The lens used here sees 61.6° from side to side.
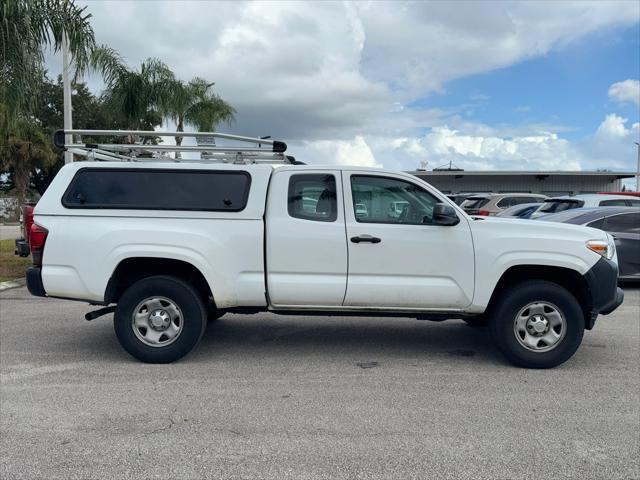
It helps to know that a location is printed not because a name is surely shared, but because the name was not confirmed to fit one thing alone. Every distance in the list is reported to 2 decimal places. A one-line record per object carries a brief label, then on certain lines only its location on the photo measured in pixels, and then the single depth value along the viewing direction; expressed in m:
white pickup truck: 5.06
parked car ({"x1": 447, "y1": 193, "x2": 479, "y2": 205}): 23.31
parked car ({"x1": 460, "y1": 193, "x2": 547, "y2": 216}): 18.58
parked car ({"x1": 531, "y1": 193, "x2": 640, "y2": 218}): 12.16
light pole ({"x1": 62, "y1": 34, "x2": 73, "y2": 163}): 9.93
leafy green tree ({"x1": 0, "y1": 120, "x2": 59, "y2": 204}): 30.13
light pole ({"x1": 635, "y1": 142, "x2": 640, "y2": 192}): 40.39
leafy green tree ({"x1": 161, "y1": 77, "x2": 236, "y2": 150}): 18.84
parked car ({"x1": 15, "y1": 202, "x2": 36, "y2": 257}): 8.16
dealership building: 41.38
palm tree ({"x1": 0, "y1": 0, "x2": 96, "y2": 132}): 9.03
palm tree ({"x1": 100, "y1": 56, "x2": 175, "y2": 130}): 14.96
